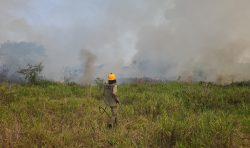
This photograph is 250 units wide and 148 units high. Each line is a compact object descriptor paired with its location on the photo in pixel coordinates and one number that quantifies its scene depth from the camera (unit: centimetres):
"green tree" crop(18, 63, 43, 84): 1116
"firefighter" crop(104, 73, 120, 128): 510
